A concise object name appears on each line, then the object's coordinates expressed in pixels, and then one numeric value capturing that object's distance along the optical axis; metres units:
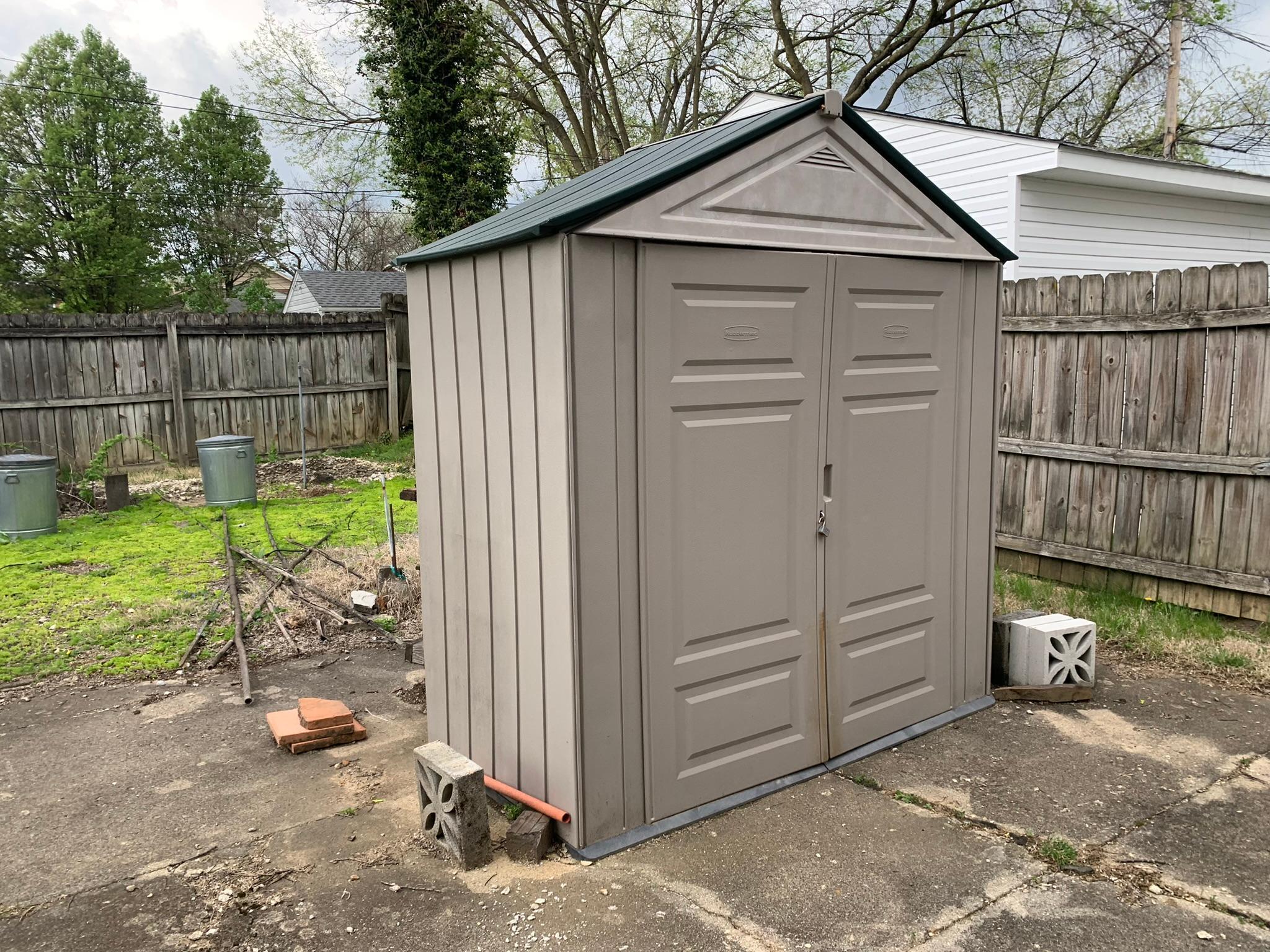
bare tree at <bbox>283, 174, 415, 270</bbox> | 38.44
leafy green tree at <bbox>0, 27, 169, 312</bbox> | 31.70
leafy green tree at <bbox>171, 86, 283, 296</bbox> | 37.09
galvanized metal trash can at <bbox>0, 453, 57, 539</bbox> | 8.17
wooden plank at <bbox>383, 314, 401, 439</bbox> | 13.27
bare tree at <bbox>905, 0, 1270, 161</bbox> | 18.33
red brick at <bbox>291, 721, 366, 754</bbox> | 4.13
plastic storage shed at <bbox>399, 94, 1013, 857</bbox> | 3.13
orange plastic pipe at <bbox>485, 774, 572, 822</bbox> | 3.21
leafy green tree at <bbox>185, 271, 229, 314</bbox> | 31.84
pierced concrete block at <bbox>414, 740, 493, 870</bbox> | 3.09
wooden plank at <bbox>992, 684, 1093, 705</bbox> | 4.57
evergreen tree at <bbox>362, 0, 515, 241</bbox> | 14.59
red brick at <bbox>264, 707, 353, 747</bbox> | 4.14
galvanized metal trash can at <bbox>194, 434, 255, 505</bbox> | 9.71
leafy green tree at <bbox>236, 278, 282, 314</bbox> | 27.86
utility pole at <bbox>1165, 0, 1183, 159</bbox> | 15.66
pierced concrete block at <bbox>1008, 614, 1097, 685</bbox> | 4.59
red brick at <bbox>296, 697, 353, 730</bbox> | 4.20
